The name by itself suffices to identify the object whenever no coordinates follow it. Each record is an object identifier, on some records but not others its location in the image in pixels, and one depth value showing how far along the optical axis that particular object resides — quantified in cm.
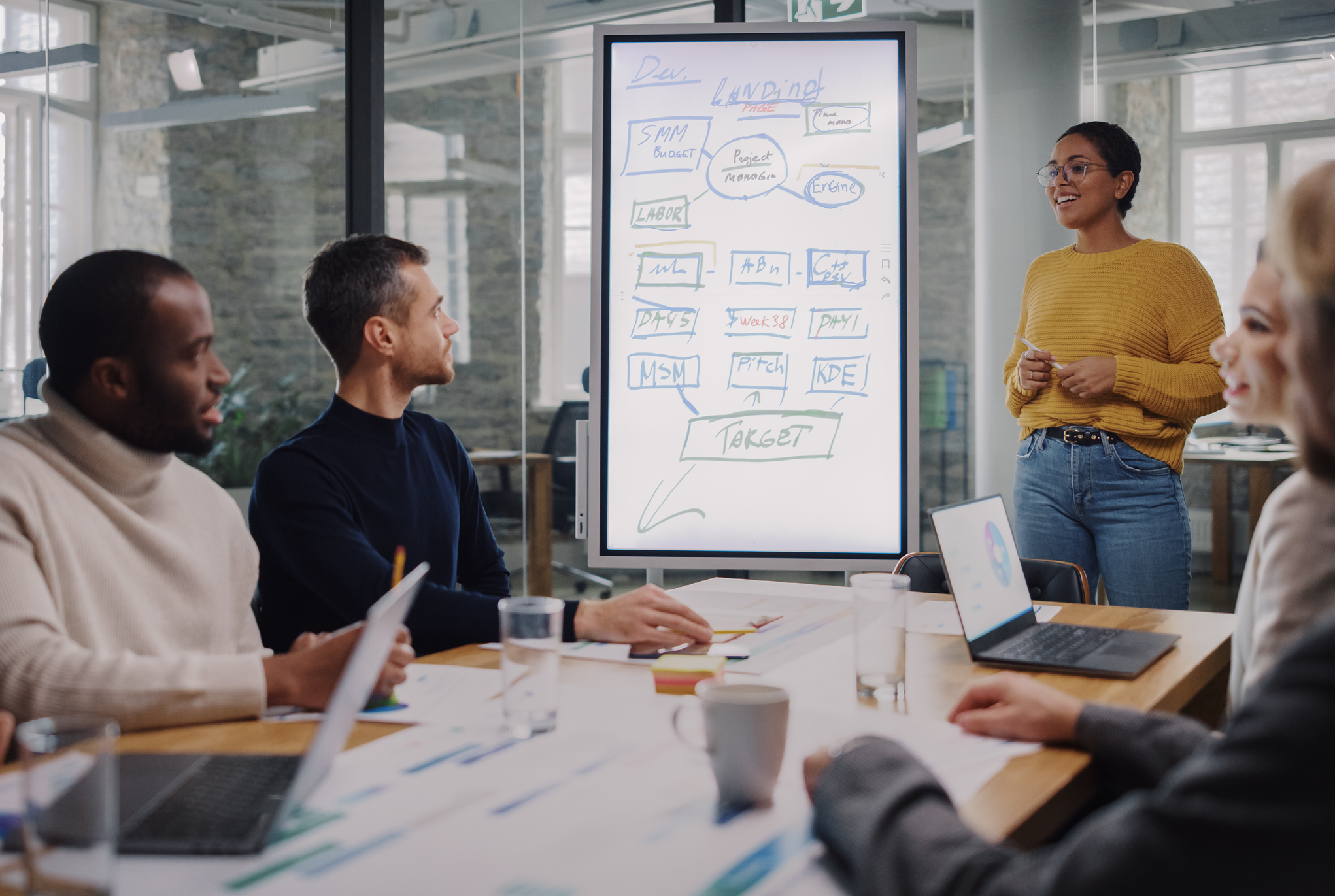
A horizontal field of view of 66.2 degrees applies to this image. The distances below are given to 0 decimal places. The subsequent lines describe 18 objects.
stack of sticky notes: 125
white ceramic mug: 88
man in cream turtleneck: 108
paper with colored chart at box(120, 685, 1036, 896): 74
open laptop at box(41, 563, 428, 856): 77
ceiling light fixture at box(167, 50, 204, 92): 457
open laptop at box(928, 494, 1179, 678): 140
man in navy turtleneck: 156
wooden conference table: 91
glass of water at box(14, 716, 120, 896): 66
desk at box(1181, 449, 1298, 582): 390
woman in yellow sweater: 245
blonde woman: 57
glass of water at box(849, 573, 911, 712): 126
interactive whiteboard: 212
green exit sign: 344
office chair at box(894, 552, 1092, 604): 212
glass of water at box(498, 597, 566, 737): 109
